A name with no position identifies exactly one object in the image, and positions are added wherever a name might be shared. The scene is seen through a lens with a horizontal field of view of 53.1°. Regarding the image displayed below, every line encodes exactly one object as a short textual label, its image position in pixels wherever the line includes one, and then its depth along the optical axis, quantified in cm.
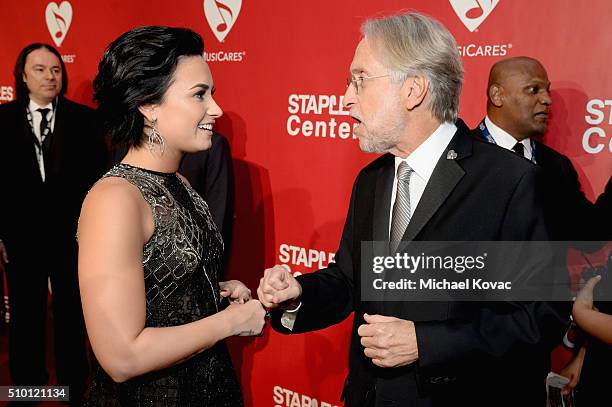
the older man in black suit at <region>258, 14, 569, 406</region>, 154
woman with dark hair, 158
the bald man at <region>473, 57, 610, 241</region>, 276
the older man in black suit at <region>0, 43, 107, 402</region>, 376
